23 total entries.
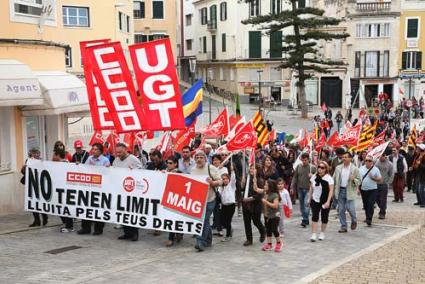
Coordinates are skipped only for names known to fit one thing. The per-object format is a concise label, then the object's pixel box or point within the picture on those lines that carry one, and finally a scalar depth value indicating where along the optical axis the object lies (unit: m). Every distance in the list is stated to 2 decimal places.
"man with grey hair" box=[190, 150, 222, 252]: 10.33
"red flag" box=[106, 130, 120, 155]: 14.47
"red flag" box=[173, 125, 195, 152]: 16.53
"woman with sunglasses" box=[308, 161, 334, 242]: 10.93
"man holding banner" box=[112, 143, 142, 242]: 11.16
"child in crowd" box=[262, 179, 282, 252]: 10.31
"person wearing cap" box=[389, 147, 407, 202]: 16.12
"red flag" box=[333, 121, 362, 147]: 17.19
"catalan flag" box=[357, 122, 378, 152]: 18.05
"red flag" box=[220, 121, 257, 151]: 11.95
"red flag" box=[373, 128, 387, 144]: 18.70
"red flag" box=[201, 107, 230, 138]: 17.23
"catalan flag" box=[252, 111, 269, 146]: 15.44
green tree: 40.12
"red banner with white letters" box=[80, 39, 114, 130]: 11.24
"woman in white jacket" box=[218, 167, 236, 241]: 10.73
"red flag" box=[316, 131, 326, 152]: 17.66
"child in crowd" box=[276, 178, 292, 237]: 10.84
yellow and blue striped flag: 15.05
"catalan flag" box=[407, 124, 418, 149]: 18.31
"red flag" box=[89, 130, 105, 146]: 16.12
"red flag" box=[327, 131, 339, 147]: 17.77
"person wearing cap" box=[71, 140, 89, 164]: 12.82
